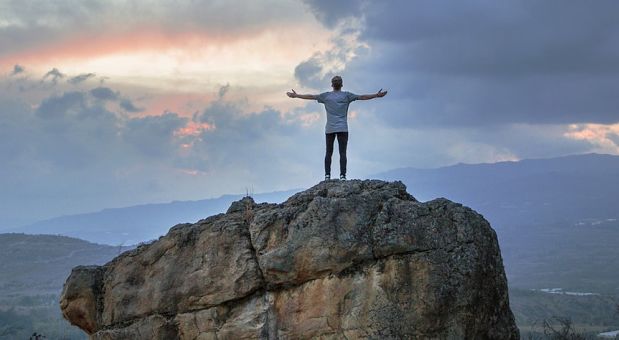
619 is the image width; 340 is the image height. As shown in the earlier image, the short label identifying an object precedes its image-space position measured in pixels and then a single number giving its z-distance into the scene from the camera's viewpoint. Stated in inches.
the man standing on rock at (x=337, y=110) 832.3
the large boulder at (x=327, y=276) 684.1
